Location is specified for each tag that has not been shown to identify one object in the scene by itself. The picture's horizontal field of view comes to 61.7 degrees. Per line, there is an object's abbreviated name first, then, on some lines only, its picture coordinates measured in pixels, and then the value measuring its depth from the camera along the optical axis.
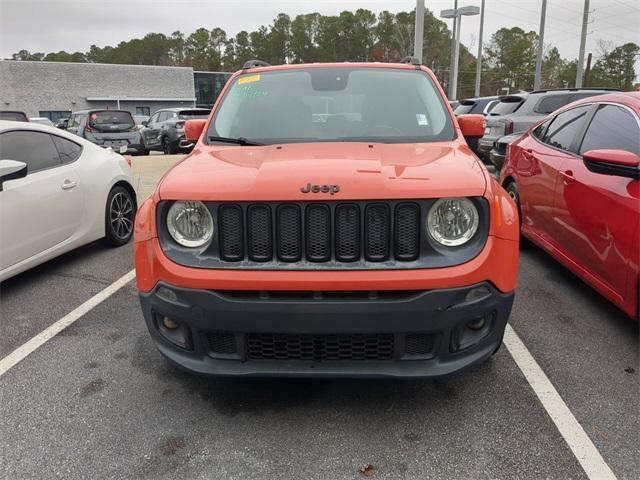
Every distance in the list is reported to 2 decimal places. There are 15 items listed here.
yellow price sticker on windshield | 4.04
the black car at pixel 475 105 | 14.69
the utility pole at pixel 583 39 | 33.88
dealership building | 46.31
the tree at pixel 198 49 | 104.69
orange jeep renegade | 2.39
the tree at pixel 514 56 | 88.19
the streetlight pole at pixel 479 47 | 42.63
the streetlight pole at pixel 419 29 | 15.07
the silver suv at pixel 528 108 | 9.61
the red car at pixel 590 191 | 3.36
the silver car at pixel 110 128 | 15.98
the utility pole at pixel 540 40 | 34.00
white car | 4.22
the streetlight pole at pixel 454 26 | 31.85
